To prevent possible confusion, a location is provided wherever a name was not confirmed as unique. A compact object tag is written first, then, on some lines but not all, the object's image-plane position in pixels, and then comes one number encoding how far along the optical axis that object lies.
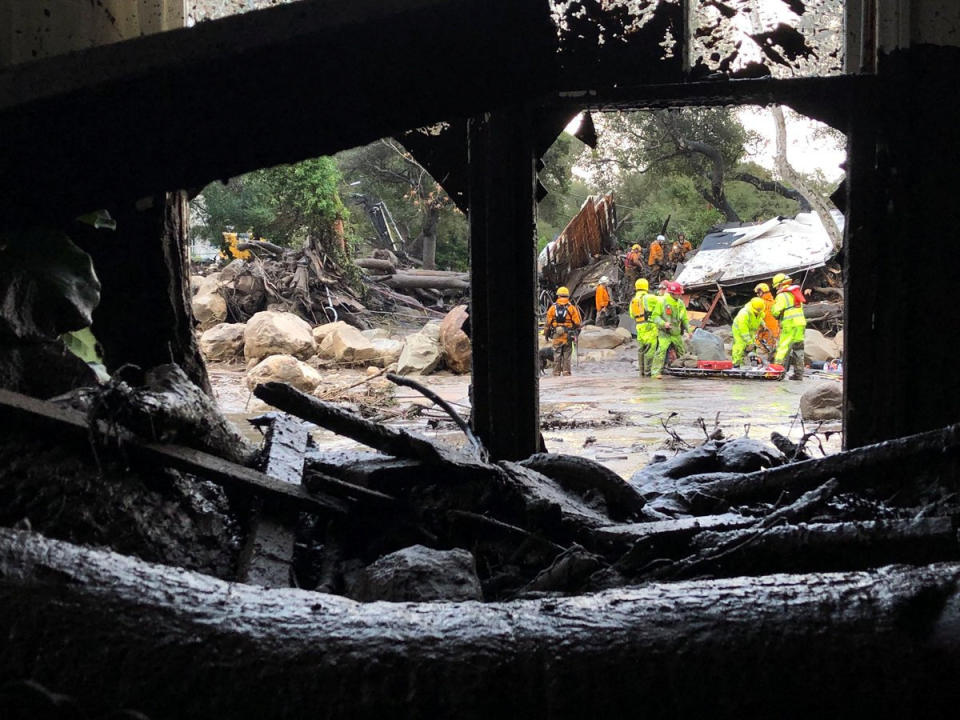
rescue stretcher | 15.31
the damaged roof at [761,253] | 23.11
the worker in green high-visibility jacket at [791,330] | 15.66
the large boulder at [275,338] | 17.45
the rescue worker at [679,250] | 25.48
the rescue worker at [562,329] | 17.16
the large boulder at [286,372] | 14.49
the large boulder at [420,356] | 16.62
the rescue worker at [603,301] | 21.61
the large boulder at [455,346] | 17.06
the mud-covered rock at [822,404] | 10.52
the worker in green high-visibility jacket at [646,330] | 16.39
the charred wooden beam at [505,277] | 5.00
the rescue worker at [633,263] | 24.36
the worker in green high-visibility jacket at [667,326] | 16.22
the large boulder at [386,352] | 17.55
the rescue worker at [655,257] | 24.56
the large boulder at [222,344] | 17.83
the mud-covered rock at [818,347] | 18.64
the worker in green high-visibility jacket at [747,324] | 16.83
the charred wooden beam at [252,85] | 1.43
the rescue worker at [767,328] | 17.14
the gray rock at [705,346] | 18.20
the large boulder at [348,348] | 17.44
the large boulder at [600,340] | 21.84
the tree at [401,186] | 29.11
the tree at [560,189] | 31.47
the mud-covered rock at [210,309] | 19.55
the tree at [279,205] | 21.53
